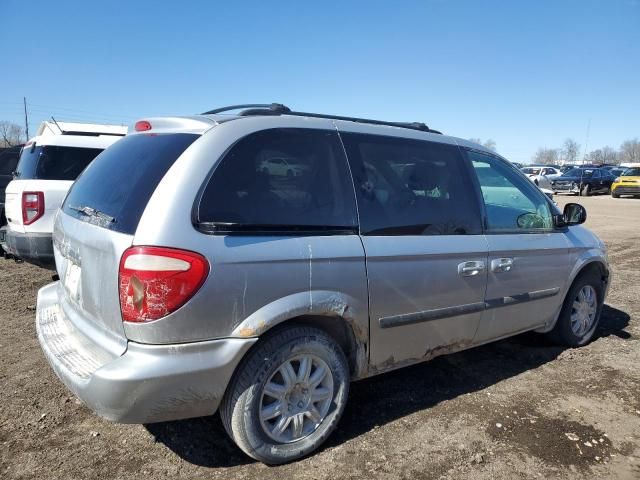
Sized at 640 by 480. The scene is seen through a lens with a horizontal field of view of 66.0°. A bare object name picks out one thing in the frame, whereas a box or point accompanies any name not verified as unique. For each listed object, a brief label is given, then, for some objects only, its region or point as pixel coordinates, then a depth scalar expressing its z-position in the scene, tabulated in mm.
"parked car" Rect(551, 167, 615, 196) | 28400
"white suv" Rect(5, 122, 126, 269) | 5344
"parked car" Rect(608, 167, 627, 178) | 35647
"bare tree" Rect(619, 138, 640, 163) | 111938
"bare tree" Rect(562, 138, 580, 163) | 114938
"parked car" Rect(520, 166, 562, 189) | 31914
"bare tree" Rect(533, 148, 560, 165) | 124125
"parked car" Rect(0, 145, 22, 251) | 8438
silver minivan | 2227
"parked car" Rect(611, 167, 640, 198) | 26188
